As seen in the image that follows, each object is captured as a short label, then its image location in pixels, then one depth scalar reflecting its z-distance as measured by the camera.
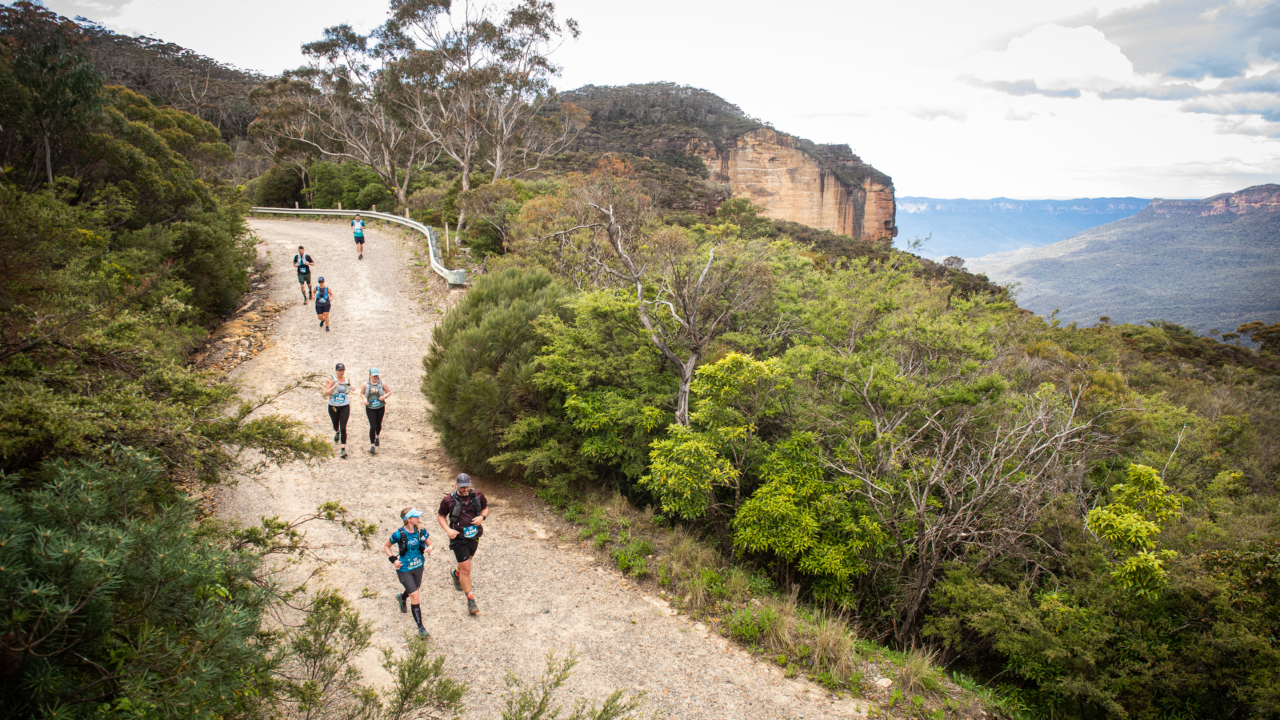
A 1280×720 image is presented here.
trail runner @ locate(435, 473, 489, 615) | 6.08
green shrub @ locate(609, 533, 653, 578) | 7.64
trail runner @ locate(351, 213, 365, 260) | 18.36
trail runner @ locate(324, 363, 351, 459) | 9.07
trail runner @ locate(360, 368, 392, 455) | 9.29
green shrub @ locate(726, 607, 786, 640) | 6.49
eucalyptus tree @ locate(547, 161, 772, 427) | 9.71
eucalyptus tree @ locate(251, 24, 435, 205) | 30.55
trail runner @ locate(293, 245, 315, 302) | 14.85
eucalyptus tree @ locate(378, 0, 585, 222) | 27.73
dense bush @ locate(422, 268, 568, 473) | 9.62
